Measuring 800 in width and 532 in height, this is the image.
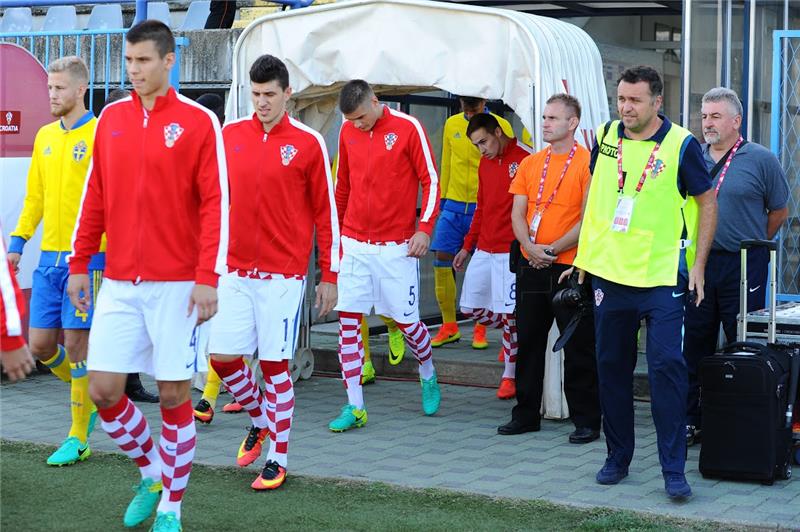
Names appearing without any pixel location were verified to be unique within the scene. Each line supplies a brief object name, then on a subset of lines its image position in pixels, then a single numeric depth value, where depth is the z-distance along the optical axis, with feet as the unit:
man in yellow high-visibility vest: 38.43
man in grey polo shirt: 44.54
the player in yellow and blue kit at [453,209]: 65.32
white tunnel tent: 49.45
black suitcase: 40.00
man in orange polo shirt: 46.65
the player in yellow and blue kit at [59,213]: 42.11
